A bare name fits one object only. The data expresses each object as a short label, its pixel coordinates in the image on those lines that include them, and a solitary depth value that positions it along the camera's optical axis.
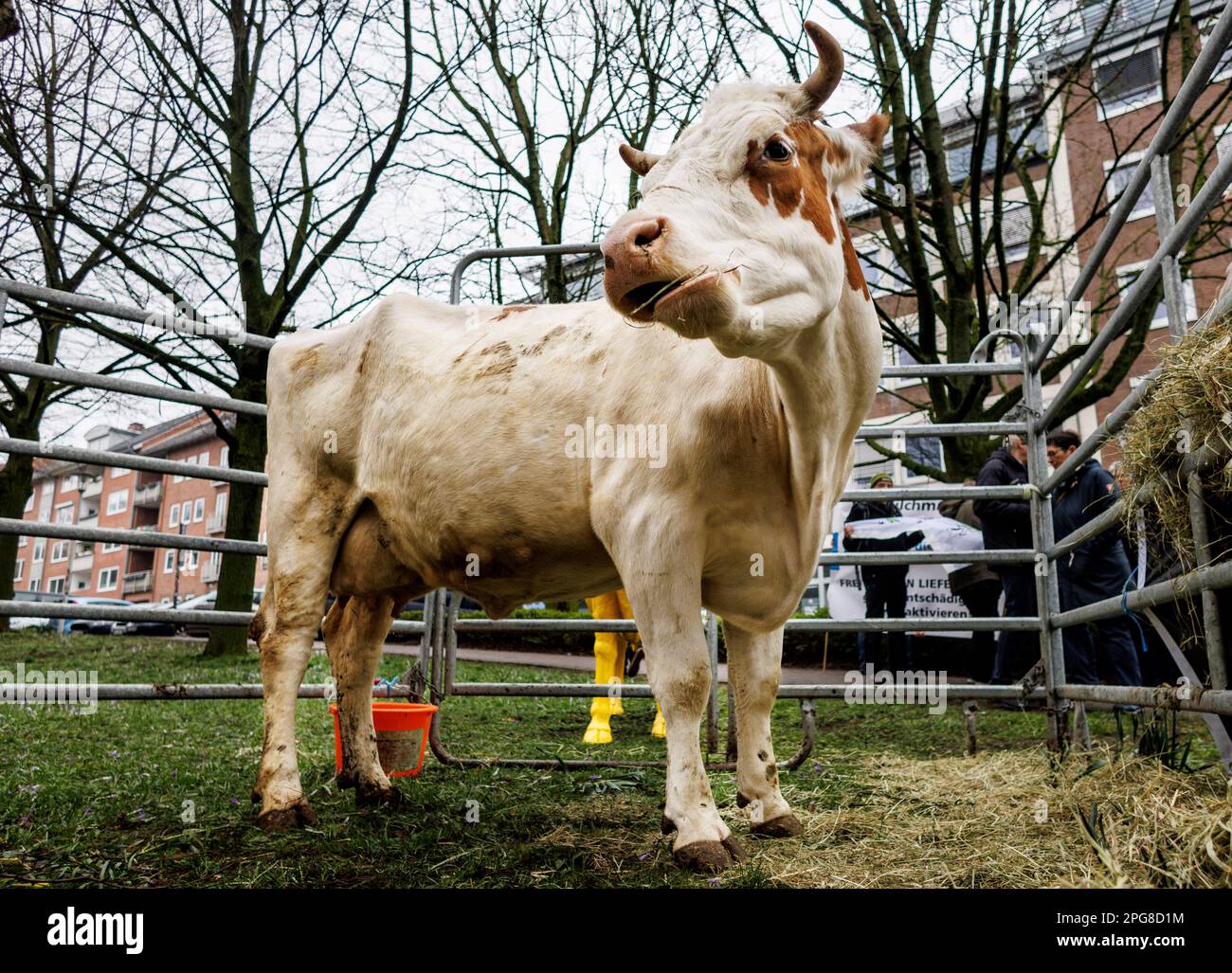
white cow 2.51
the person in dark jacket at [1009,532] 6.45
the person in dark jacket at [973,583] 7.38
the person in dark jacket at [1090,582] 6.41
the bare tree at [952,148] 9.47
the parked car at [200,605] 27.11
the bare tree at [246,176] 10.66
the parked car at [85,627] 37.50
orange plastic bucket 4.51
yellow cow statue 5.94
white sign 7.00
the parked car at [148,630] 34.41
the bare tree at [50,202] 9.56
